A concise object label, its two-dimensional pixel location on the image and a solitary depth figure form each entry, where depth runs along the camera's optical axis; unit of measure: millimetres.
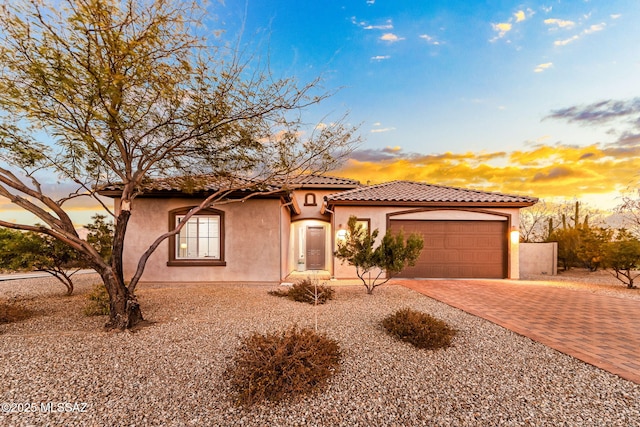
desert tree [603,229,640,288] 9188
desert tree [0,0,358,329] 4289
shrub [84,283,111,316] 5688
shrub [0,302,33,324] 5238
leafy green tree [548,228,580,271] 14117
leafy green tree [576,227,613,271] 10617
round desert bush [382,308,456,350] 4102
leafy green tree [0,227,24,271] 6668
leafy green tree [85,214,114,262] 7621
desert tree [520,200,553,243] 20578
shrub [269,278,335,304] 6891
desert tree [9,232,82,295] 6719
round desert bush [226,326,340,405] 2859
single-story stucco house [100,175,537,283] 9500
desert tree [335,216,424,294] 7281
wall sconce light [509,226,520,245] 11227
